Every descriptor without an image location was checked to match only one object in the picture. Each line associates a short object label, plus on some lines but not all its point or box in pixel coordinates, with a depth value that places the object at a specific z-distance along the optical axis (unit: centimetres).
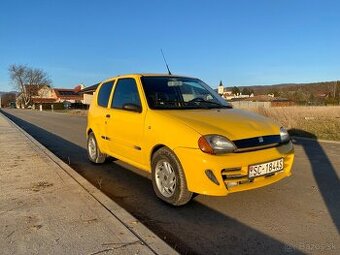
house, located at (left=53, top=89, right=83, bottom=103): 11790
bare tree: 10681
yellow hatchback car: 457
